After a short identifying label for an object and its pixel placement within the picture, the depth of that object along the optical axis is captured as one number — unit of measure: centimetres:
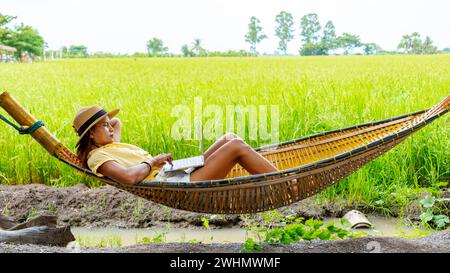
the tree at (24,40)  2112
